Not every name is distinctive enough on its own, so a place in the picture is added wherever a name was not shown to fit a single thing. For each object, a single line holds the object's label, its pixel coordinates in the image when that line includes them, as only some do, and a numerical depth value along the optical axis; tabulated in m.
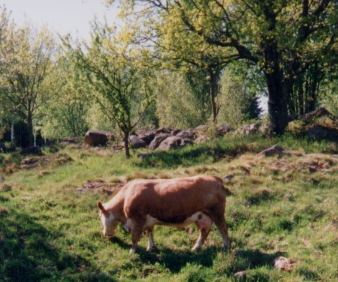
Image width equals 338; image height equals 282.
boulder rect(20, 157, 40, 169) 29.38
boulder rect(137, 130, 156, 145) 33.37
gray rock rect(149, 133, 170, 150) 30.94
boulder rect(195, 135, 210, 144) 29.25
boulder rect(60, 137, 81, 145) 41.34
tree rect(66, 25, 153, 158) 27.66
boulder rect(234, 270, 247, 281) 11.79
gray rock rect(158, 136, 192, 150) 28.86
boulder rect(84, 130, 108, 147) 35.38
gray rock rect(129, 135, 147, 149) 32.19
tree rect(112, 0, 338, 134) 25.27
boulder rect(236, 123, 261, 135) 29.07
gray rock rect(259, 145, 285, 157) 21.69
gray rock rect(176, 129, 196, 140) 31.10
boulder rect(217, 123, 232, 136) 30.79
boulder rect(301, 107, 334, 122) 27.92
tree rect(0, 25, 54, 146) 43.00
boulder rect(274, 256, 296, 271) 12.12
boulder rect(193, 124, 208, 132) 32.45
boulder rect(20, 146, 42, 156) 35.98
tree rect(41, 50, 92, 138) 48.62
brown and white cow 13.73
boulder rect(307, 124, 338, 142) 24.78
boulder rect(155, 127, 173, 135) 34.69
